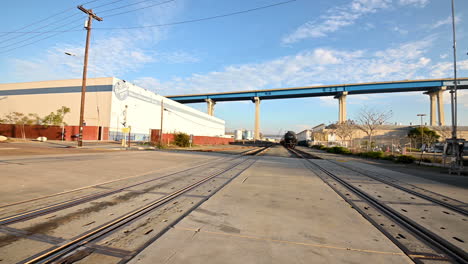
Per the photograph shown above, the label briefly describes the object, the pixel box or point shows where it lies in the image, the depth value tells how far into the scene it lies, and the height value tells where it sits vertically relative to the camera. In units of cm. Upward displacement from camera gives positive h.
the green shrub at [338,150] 3172 -101
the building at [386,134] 6072 +344
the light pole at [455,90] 1534 +408
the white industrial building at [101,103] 3970 +698
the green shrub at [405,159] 1950 -121
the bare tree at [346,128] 4531 +340
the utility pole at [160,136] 3321 +31
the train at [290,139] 4909 +74
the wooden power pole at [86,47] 2131 +879
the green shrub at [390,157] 2209 -129
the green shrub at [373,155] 2419 -113
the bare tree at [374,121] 3322 +367
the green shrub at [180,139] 3691 +1
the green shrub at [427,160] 1933 -124
